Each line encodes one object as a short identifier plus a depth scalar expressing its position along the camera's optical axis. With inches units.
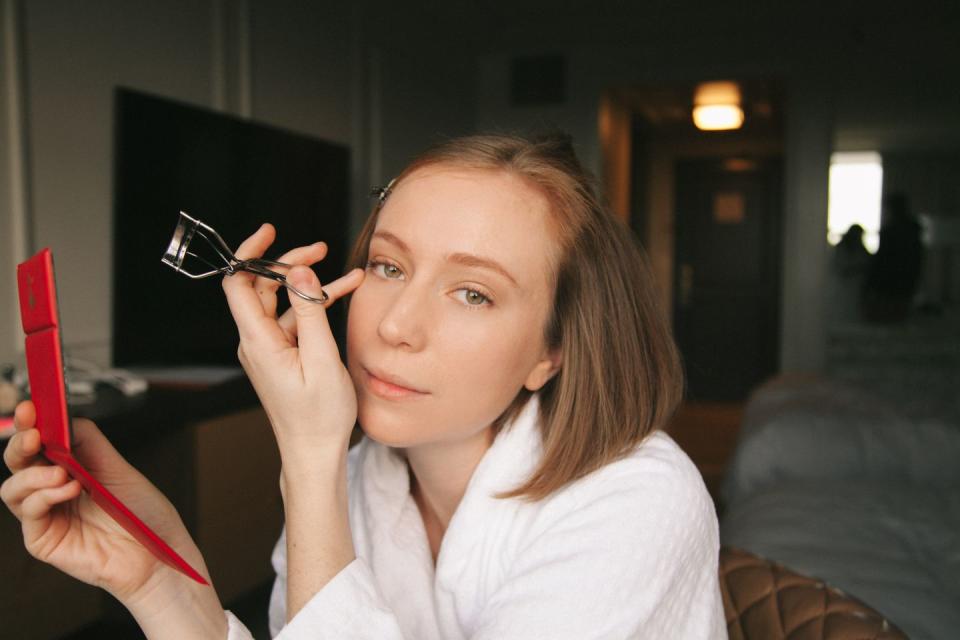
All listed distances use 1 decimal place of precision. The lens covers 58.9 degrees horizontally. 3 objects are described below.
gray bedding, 59.1
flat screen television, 95.3
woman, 28.5
